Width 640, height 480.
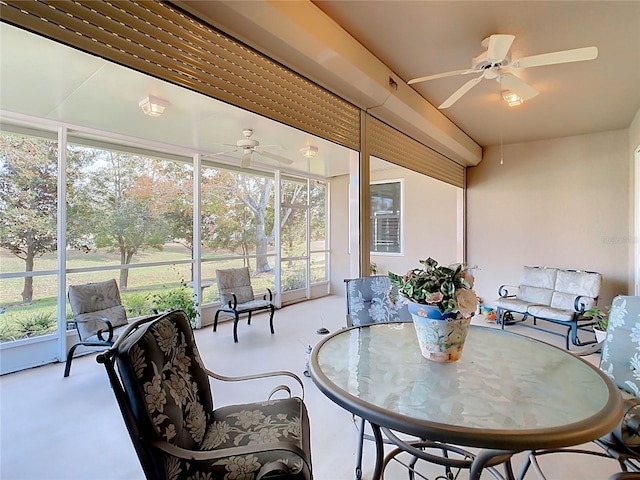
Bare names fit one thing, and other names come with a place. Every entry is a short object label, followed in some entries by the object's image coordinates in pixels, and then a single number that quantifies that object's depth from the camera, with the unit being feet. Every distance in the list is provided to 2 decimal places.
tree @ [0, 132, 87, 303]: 10.58
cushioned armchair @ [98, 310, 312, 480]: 3.61
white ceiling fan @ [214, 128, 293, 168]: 12.73
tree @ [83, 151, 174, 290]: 12.77
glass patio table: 3.21
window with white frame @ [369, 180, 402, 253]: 20.74
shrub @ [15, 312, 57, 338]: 10.76
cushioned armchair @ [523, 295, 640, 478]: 4.67
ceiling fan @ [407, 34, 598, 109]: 6.23
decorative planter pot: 4.52
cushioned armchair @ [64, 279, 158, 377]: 9.98
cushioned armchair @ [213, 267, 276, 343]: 13.76
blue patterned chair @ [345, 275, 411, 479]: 9.18
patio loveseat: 12.66
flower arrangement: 4.39
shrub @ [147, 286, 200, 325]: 14.28
